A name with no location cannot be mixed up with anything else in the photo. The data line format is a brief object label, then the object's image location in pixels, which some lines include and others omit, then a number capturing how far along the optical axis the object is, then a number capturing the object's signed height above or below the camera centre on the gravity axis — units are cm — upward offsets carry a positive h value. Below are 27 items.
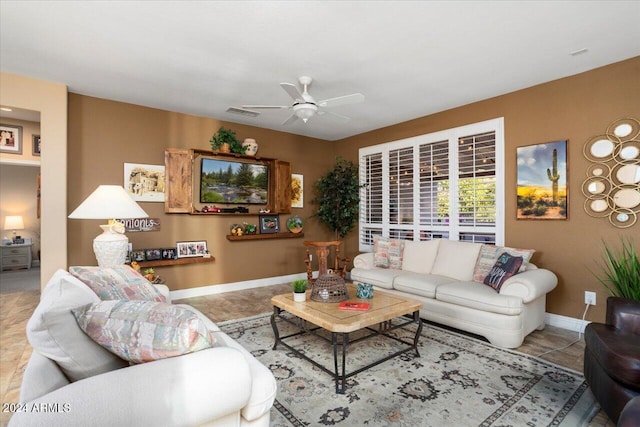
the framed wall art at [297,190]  609 +48
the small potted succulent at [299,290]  283 -69
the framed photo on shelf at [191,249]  479 -53
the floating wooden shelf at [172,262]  425 -68
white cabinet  687 -93
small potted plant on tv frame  495 +118
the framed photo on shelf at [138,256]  429 -57
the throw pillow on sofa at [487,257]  343 -49
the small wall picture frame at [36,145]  457 +103
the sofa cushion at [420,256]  418 -56
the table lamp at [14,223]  705 -19
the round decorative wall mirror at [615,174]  310 +42
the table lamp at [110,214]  275 +1
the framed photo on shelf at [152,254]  439 -56
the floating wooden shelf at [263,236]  521 -38
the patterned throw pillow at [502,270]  318 -57
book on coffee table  260 -77
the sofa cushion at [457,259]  377 -56
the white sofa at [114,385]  103 -62
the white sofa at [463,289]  295 -80
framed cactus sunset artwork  358 +41
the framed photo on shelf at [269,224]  563 -17
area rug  196 -127
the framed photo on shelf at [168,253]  454 -56
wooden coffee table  227 -80
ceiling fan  315 +117
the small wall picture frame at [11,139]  438 +108
